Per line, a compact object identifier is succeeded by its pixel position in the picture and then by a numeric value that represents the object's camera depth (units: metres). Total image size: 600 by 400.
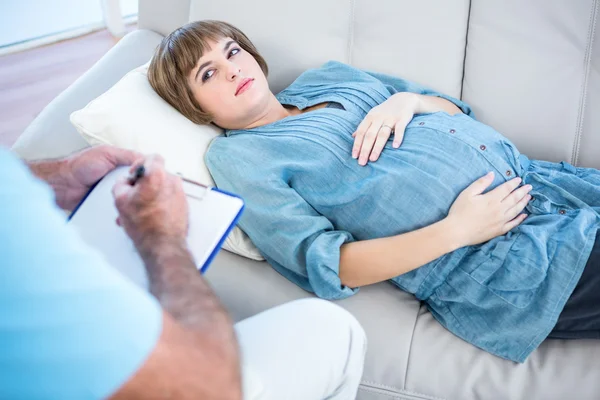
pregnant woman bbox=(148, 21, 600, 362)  1.06
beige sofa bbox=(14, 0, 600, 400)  1.04
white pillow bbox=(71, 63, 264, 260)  1.24
